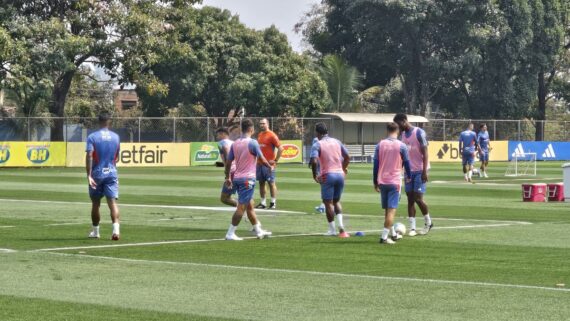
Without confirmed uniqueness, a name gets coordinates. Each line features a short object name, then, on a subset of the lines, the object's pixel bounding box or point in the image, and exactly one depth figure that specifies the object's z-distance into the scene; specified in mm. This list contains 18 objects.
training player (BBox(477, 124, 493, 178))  44500
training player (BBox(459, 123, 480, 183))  41219
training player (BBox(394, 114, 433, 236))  19531
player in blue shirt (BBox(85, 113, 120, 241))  18859
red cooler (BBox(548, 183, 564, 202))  30156
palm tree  83062
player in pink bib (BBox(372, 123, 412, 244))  18344
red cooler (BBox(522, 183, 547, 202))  30047
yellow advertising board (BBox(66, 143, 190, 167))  57812
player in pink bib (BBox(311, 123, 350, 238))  19359
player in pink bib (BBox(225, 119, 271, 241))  18812
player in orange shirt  25812
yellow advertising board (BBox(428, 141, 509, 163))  69938
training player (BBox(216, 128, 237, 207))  21984
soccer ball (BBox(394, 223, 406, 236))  19000
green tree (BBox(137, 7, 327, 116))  73250
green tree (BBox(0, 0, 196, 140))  59125
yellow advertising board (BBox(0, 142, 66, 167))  55406
